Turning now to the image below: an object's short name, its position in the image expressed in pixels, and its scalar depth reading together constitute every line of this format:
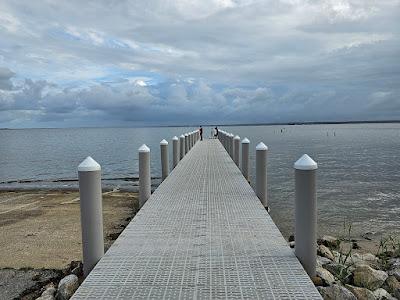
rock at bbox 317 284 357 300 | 4.93
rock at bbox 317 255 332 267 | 7.03
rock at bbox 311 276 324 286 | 4.86
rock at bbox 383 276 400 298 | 6.34
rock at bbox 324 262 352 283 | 6.51
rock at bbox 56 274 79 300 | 5.26
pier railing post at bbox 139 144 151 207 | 8.43
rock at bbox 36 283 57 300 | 5.54
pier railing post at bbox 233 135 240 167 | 15.21
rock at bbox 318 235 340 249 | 10.28
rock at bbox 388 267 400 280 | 7.12
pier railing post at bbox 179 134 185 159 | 18.70
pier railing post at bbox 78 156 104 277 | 4.89
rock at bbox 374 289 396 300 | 5.91
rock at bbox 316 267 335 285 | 5.13
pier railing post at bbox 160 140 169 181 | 12.35
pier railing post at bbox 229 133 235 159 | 18.59
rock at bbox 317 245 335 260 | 8.14
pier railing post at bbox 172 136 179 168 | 15.55
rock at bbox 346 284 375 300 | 5.59
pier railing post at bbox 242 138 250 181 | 11.99
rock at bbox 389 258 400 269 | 8.09
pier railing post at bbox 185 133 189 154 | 21.55
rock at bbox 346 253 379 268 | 8.26
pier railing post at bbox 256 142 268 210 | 8.70
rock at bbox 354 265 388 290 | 6.39
